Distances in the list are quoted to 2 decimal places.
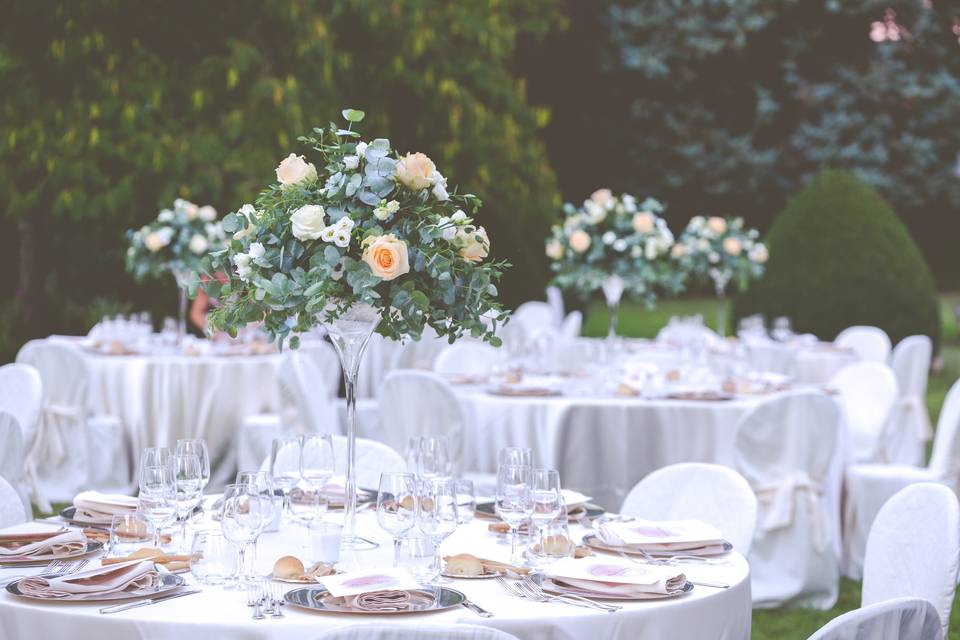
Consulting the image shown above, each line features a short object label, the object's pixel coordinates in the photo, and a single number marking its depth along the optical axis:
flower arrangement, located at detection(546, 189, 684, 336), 12.45
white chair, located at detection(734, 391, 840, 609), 9.94
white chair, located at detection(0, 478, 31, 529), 6.17
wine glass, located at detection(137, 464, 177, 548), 5.13
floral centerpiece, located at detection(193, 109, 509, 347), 5.31
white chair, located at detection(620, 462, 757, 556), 6.47
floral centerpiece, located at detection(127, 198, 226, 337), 15.26
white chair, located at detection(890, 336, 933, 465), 16.72
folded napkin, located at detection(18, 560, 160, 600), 4.59
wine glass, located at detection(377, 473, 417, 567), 4.89
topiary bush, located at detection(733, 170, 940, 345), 26.25
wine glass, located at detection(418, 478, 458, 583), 4.92
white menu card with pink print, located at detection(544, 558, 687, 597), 4.78
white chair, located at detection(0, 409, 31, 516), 7.58
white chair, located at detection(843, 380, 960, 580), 10.54
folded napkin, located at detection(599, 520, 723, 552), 5.52
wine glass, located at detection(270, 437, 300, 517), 5.56
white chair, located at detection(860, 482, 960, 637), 5.49
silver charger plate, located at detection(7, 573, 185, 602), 4.59
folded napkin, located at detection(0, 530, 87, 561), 5.21
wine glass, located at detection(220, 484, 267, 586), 4.62
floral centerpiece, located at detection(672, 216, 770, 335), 14.63
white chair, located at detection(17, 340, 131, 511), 13.38
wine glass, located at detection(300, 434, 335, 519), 5.45
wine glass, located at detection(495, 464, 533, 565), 5.17
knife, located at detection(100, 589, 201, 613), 4.49
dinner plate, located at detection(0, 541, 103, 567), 5.13
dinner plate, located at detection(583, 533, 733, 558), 5.48
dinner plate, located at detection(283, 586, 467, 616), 4.48
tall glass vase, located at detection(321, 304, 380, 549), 5.58
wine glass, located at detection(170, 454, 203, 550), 5.24
